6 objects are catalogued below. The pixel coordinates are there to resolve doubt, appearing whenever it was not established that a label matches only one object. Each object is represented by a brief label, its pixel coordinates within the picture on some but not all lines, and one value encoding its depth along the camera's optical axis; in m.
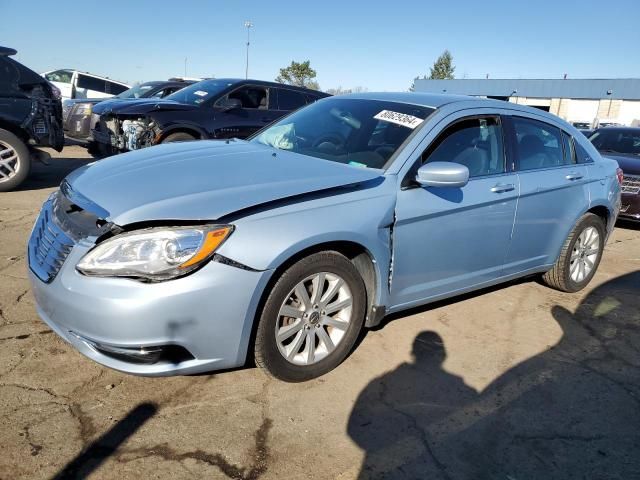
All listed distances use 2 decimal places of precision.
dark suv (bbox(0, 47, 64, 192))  6.53
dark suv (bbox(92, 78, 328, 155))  7.09
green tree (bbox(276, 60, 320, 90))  56.62
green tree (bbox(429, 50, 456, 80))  83.12
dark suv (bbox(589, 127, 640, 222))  7.27
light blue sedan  2.31
